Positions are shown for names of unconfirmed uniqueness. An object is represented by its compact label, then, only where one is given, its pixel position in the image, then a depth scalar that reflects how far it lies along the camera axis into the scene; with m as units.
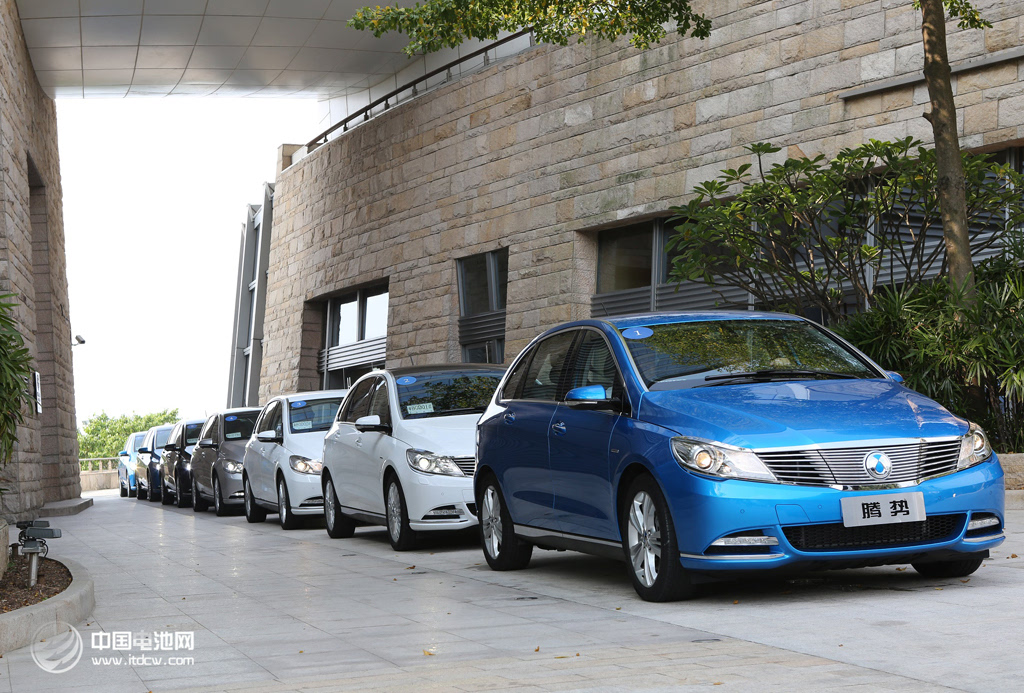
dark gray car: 18.81
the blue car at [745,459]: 6.41
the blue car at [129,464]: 32.34
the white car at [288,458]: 14.77
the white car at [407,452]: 10.70
